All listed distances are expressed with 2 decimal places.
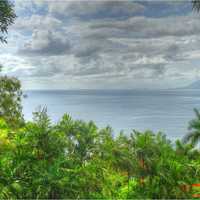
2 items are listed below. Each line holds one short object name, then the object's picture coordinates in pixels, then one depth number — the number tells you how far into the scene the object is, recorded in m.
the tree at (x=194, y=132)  42.81
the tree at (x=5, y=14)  20.22
